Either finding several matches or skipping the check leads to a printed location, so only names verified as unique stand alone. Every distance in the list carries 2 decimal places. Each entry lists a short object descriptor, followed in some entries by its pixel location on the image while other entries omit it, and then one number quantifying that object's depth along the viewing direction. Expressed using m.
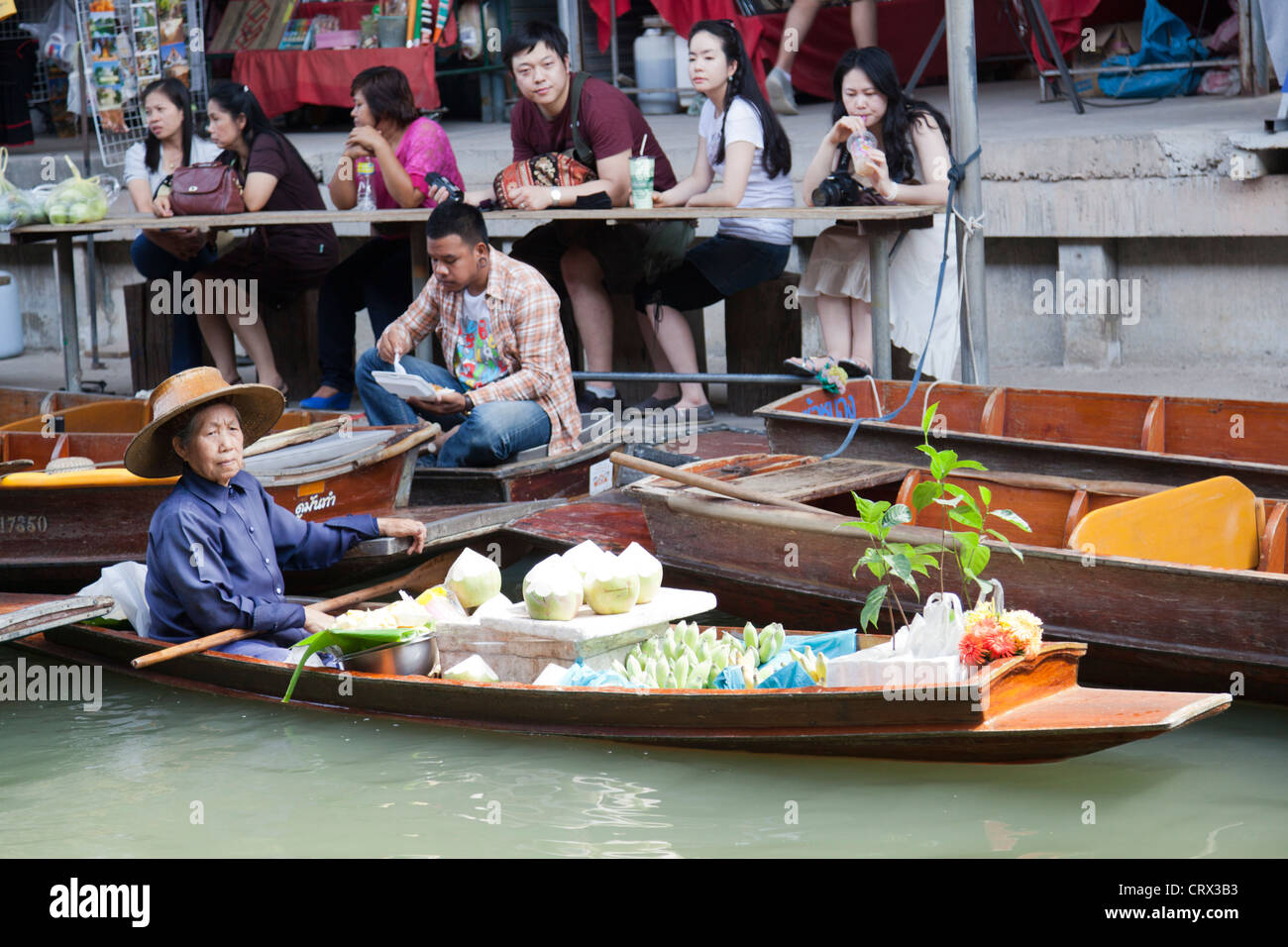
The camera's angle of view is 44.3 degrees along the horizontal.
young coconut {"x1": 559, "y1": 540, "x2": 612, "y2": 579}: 4.58
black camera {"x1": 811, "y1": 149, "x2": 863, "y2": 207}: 6.45
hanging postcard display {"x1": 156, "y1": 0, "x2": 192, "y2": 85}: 10.74
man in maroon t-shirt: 6.91
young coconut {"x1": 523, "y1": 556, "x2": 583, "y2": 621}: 4.47
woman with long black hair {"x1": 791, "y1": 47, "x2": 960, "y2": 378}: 6.52
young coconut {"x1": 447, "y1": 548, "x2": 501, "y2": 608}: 4.87
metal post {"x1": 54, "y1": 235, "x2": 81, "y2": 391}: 8.47
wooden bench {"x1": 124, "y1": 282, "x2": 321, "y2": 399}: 8.98
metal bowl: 4.55
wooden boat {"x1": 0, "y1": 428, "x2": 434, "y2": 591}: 5.85
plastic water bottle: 7.71
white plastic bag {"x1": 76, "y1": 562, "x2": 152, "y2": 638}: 5.04
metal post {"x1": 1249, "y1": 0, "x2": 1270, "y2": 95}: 9.06
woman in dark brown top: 7.81
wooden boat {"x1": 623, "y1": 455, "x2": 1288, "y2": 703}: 4.29
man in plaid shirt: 6.02
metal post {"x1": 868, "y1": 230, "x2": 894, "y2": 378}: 6.54
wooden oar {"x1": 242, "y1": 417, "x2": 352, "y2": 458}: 6.05
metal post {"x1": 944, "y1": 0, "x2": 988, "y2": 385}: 6.50
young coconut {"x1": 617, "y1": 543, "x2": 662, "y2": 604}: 4.62
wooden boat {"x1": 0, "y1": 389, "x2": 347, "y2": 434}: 6.84
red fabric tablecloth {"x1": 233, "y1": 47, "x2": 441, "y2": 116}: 11.45
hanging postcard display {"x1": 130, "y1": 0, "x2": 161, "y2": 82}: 10.61
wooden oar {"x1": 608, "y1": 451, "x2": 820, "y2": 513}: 5.20
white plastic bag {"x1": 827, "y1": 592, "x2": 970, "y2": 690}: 3.86
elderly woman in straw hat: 4.59
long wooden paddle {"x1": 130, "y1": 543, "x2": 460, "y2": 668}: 4.64
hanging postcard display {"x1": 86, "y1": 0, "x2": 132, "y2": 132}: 10.51
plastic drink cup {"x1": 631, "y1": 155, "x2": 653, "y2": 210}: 6.72
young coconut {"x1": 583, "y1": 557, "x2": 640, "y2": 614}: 4.54
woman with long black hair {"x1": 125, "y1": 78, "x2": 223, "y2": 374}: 8.12
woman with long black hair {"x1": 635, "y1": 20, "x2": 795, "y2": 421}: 6.80
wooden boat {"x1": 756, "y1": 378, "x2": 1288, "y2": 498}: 5.44
